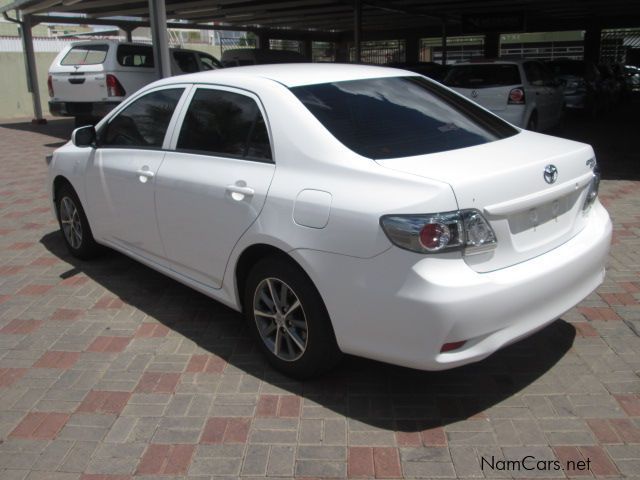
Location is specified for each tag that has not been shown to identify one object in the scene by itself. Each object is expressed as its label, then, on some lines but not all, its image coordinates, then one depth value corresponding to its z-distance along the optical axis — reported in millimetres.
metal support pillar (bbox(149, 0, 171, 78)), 9031
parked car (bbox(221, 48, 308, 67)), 19469
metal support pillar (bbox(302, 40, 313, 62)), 31750
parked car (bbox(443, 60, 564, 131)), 11000
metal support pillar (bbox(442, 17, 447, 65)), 22600
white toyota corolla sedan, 2803
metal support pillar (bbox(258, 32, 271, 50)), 27423
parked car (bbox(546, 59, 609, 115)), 17188
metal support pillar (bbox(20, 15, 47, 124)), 18016
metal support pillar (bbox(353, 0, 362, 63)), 16531
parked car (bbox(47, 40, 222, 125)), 12156
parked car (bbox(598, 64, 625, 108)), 19975
